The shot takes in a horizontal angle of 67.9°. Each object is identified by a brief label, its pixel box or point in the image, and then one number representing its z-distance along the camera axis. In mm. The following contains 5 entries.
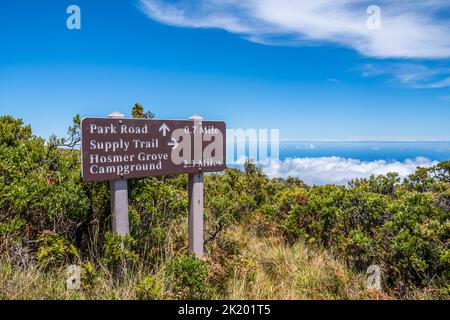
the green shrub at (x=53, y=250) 3858
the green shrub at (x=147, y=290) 3355
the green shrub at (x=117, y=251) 3779
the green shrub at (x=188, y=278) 3605
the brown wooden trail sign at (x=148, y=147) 3638
